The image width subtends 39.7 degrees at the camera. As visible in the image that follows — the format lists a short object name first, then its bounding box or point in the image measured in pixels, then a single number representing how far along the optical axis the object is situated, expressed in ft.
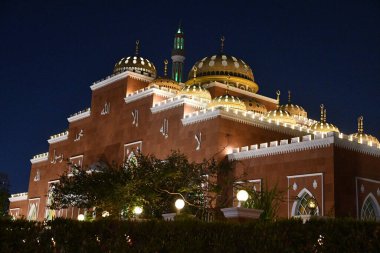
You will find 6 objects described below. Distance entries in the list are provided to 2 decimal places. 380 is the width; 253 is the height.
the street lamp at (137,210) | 74.43
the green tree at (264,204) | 56.66
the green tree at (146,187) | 77.41
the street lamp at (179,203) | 62.34
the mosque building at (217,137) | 82.33
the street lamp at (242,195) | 51.29
